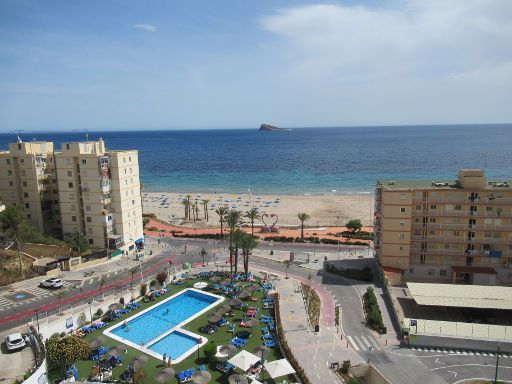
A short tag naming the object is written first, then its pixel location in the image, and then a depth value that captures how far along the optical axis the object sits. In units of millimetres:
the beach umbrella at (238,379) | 31000
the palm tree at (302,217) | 75800
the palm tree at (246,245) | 54750
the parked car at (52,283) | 51625
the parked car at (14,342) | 36281
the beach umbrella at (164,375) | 31312
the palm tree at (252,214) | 76288
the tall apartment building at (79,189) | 65750
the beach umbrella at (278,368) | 32281
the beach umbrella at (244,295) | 49062
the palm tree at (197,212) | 100025
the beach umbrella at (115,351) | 35188
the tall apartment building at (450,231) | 53938
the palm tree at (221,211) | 75125
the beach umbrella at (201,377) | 31156
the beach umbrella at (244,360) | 33469
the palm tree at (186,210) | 97719
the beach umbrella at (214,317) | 42125
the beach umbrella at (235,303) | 46656
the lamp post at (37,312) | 41147
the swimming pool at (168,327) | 38938
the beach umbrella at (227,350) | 35281
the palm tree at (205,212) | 98812
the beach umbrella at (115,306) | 44703
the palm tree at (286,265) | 57781
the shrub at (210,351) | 35250
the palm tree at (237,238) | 55406
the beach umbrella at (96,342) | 36219
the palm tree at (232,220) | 58375
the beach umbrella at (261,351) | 35094
